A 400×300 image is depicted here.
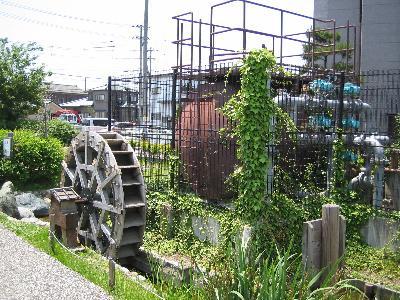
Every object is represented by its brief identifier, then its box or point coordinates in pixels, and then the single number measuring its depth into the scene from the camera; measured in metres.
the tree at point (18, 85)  19.12
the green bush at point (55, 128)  20.09
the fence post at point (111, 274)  5.28
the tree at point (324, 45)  12.22
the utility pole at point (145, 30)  24.89
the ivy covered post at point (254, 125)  7.00
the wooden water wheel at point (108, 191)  8.42
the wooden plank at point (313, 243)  4.70
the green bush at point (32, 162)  13.49
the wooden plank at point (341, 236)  4.74
